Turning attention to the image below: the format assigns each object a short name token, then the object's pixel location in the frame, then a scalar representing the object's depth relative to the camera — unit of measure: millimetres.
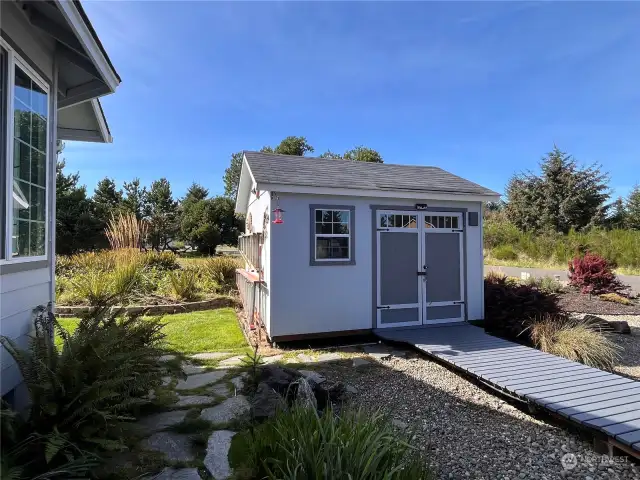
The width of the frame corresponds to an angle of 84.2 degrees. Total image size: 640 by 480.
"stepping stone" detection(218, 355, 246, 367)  4985
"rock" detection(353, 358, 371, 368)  5207
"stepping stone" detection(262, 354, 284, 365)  5262
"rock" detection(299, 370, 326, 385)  3702
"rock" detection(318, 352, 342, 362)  5391
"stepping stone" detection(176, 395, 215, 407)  3648
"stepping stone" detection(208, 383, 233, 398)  3896
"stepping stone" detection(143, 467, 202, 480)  2346
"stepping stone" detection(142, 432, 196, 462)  2650
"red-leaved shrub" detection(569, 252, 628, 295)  10516
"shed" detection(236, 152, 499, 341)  6004
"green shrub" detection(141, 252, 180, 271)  10880
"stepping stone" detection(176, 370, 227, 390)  4152
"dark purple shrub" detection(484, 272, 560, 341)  6707
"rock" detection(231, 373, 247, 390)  4062
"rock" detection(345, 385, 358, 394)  4137
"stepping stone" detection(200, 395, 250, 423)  3270
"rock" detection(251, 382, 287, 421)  3049
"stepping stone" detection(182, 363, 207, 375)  4668
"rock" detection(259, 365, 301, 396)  3500
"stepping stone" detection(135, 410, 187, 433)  3086
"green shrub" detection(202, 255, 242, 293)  10430
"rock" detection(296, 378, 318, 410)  3018
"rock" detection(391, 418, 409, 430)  3338
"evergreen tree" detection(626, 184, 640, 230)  20484
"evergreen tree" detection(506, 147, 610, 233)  21609
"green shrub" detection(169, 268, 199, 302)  9055
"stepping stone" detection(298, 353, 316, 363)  5320
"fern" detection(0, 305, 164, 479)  2166
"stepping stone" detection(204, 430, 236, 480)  2438
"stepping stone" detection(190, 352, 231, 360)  5309
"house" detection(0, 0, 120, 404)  2492
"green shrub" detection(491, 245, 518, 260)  19719
